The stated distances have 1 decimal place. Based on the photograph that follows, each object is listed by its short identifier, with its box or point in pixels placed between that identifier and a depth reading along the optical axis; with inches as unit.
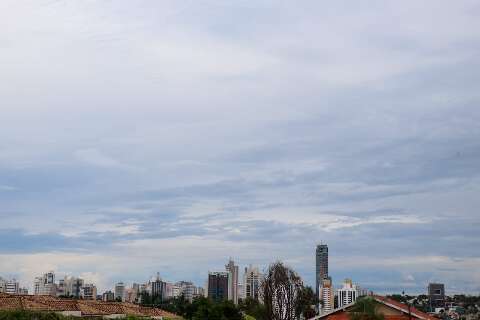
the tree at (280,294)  2293.3
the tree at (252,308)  2426.4
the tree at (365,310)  1582.2
